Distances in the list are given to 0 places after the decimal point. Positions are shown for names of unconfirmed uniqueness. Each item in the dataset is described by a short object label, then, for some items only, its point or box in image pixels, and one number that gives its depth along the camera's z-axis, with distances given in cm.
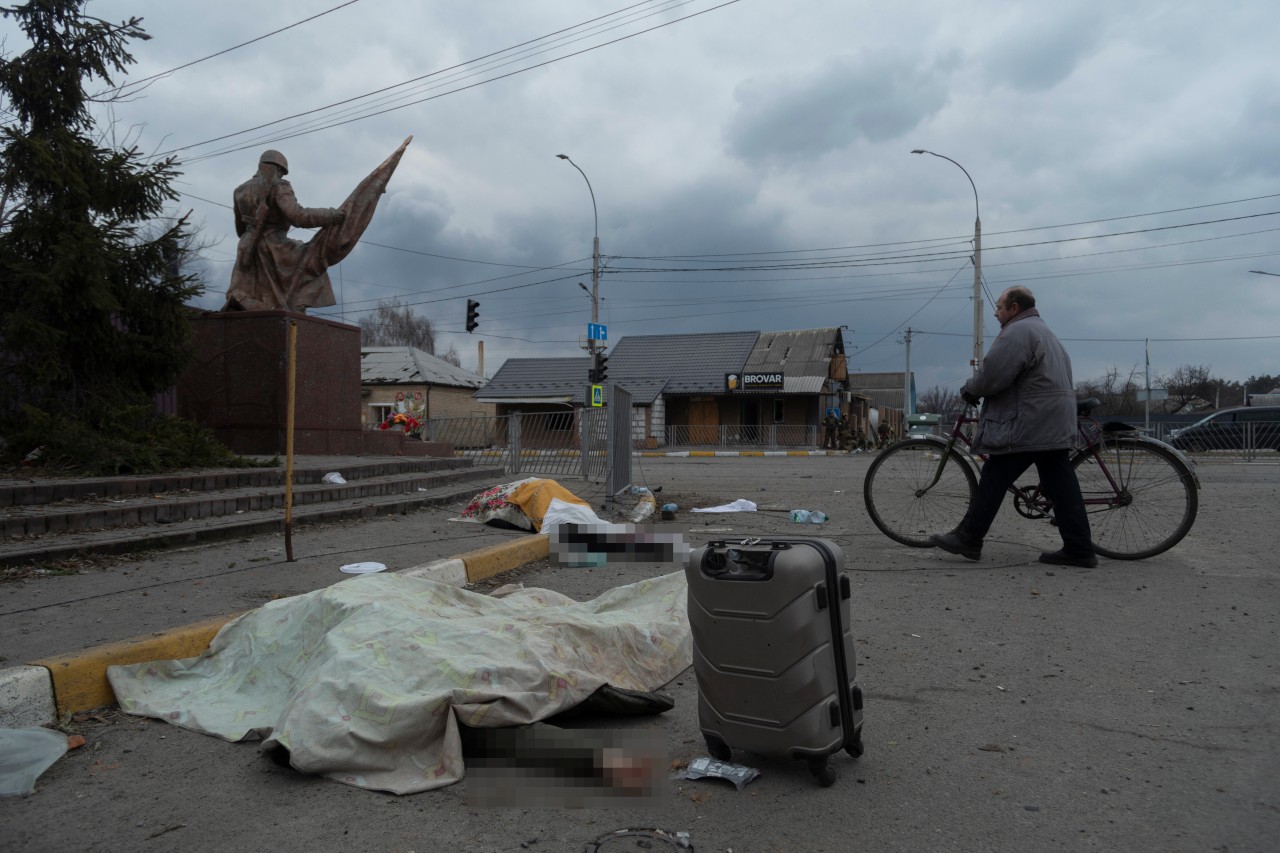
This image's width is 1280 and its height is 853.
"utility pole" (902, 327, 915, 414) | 4859
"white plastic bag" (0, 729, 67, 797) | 261
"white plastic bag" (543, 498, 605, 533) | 756
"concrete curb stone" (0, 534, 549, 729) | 309
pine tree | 868
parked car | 2398
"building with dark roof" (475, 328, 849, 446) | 4172
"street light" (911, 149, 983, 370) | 2638
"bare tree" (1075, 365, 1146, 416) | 5869
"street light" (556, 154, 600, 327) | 3203
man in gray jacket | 579
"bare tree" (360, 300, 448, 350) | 7431
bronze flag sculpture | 1313
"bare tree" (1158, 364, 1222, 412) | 6581
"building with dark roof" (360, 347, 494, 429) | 4259
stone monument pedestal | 1198
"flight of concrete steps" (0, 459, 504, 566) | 600
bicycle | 609
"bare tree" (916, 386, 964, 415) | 9837
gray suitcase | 249
